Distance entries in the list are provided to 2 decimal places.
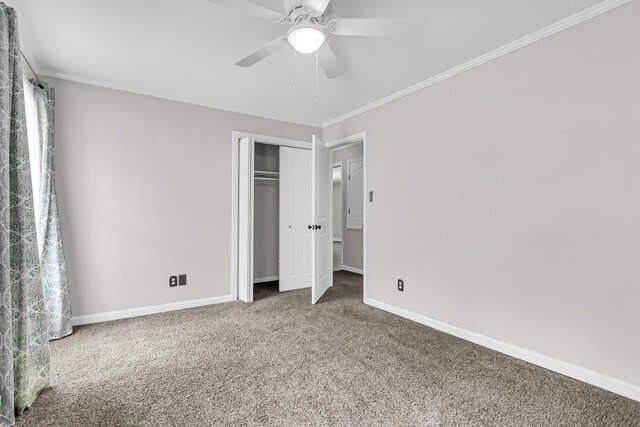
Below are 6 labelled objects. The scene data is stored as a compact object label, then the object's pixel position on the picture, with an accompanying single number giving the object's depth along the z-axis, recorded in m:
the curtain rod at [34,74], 2.60
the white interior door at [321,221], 3.79
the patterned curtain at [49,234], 2.75
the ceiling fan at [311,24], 1.68
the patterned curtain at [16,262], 1.58
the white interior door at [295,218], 4.45
